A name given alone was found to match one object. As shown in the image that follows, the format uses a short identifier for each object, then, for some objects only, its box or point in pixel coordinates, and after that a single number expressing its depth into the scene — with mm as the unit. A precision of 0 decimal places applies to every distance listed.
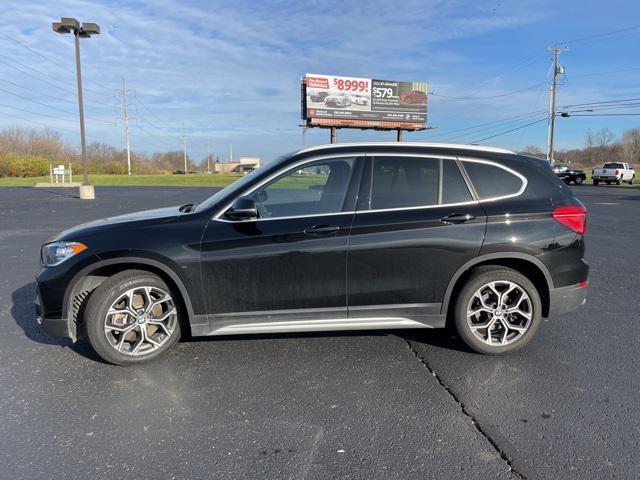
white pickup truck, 39906
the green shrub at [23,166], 52906
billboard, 47281
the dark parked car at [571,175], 41062
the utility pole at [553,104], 48438
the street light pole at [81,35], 18562
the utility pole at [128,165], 77312
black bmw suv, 3545
